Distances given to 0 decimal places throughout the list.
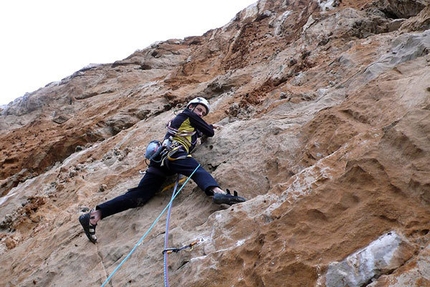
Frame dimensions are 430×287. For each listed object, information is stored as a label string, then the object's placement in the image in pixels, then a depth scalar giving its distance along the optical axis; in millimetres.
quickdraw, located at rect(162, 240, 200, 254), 3650
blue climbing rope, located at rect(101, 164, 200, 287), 3902
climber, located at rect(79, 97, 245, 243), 4973
